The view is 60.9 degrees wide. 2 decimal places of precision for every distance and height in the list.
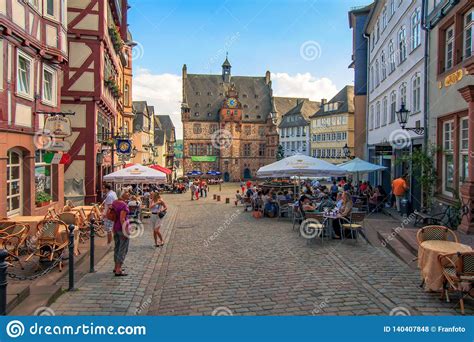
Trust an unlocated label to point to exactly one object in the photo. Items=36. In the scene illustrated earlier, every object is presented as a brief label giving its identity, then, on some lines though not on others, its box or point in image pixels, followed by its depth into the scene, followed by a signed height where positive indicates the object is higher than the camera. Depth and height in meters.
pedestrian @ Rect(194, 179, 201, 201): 33.84 -1.97
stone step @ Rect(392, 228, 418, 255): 9.23 -1.76
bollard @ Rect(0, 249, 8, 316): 4.32 -1.24
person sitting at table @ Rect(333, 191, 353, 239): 11.18 -1.25
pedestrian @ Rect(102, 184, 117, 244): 10.50 -1.11
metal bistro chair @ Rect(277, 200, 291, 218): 17.06 -1.67
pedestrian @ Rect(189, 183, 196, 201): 33.96 -1.90
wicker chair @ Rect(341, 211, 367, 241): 11.24 -1.60
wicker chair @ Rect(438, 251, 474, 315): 5.72 -1.52
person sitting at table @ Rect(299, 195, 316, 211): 13.85 -1.32
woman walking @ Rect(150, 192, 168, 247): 11.19 -1.31
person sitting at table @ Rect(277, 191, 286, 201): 17.70 -1.30
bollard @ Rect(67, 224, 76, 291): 6.82 -1.60
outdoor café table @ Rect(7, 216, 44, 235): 9.54 -1.28
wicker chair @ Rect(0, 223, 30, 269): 8.08 -1.46
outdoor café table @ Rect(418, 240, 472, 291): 6.24 -1.46
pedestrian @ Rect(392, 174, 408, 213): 16.03 -0.76
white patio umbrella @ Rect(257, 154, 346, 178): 15.94 -0.01
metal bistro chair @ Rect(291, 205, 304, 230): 13.55 -1.58
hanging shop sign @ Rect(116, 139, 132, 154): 20.34 +1.09
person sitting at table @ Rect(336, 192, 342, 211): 11.83 -1.07
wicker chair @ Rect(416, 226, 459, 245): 7.12 -1.15
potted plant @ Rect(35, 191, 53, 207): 12.91 -1.02
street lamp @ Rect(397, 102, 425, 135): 15.20 +1.93
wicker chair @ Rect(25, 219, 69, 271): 8.07 -1.49
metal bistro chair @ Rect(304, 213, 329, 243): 11.48 -1.63
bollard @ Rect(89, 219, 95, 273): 8.23 -1.85
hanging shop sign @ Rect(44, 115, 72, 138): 12.63 +1.34
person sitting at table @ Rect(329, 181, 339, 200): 21.85 -1.32
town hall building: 84.50 +8.61
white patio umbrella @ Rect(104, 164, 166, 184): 15.91 -0.33
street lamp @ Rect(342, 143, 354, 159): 28.07 +1.18
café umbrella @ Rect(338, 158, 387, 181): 18.91 +0.04
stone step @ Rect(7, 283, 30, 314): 5.74 -1.90
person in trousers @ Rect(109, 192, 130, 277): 8.03 -1.36
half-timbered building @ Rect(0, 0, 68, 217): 10.36 +2.19
